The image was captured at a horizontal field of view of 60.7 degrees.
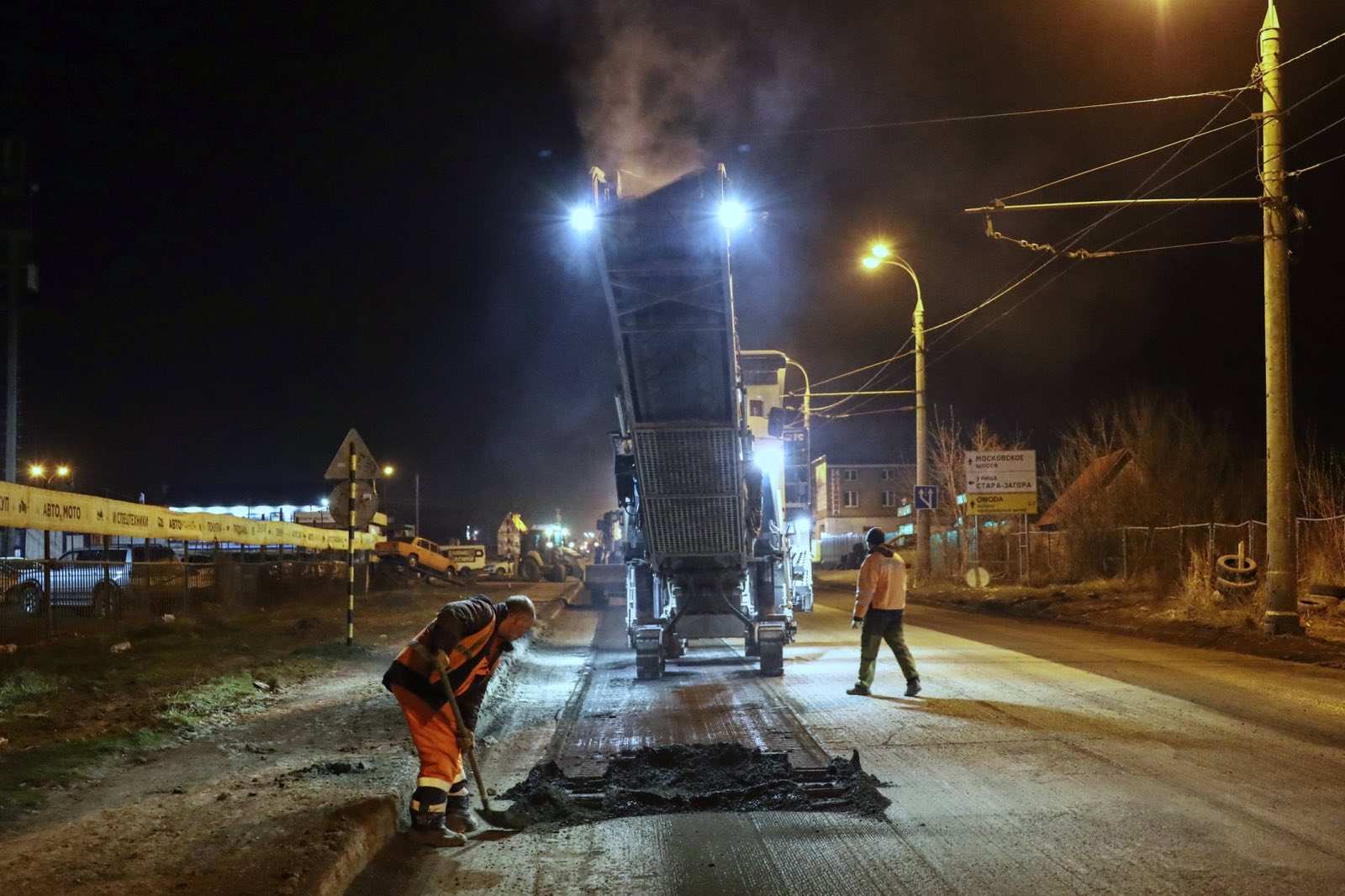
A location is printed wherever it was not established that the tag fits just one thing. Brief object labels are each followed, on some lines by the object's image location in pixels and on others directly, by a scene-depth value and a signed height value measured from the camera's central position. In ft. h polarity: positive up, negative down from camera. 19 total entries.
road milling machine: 36.14 +2.57
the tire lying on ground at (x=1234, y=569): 71.72 -3.57
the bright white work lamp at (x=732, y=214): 35.50 +9.26
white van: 176.76 -6.84
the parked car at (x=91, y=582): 56.85 -3.75
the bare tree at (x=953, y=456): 144.97 +7.52
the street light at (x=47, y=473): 188.65 +7.83
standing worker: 39.58 -3.23
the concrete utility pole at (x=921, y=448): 104.47 +6.23
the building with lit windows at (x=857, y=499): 311.27 +3.94
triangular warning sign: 52.24 +2.44
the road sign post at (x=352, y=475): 51.88 +1.79
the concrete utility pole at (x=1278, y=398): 55.21 +5.50
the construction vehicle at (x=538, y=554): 158.71 -5.77
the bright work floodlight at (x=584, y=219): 35.91 +9.22
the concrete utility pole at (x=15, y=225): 133.49 +33.84
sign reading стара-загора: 108.88 +3.59
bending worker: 21.72 -3.70
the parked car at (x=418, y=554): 160.15 -5.61
